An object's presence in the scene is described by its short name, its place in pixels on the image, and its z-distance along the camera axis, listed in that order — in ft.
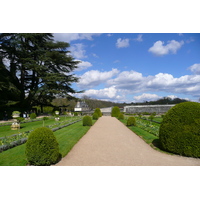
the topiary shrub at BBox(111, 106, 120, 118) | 101.16
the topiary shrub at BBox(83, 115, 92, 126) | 48.30
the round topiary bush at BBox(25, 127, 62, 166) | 15.49
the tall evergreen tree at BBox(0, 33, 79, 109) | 71.56
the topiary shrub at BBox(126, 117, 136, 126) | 49.19
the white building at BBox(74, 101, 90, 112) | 191.54
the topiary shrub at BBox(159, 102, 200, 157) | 18.40
